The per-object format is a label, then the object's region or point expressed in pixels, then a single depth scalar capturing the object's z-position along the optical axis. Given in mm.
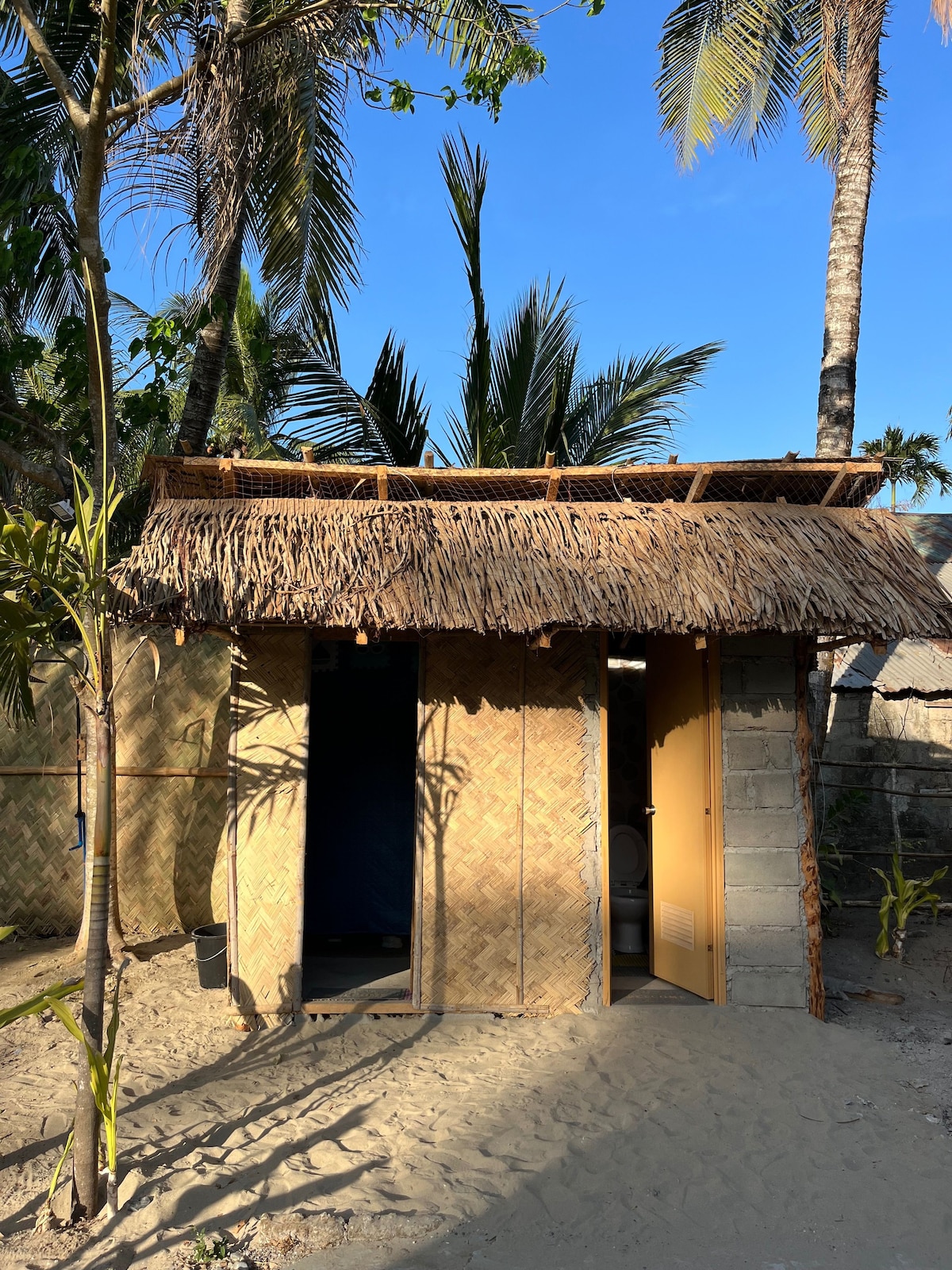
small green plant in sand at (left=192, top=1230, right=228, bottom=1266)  2459
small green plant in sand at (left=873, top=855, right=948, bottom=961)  5449
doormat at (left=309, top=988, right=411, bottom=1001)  4633
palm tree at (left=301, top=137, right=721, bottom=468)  6441
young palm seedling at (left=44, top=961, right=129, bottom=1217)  2611
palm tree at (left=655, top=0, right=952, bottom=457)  6223
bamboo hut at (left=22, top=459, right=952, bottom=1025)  4180
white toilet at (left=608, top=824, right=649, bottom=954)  5512
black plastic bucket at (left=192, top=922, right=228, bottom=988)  4691
